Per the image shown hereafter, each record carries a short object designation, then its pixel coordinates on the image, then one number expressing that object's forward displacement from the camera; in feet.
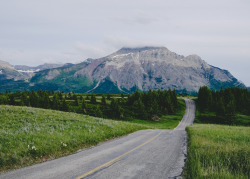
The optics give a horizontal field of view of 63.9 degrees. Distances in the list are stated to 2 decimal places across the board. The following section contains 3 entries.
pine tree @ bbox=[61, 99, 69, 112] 286.87
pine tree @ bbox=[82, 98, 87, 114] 288.16
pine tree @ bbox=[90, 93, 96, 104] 347.03
